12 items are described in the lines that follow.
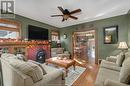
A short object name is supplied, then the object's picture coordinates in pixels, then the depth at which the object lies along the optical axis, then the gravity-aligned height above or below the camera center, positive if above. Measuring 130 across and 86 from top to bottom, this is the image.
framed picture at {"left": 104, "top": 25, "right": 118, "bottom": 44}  3.05 +0.39
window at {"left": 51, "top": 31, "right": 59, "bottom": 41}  4.48 +0.52
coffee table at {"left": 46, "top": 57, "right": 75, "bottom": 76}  2.22 -0.79
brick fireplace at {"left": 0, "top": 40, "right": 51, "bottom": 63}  2.64 -0.30
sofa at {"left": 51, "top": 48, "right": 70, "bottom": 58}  4.00 -0.61
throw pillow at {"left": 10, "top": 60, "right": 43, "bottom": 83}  0.95 -0.44
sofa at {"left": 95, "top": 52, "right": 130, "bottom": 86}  0.94 -0.63
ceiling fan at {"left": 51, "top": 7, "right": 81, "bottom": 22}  2.28 +1.15
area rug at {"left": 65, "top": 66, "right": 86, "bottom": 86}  1.87 -1.19
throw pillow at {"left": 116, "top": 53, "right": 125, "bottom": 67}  1.59 -0.46
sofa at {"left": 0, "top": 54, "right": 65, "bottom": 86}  0.93 -0.56
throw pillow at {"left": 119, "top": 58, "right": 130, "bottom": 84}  0.95 -0.52
